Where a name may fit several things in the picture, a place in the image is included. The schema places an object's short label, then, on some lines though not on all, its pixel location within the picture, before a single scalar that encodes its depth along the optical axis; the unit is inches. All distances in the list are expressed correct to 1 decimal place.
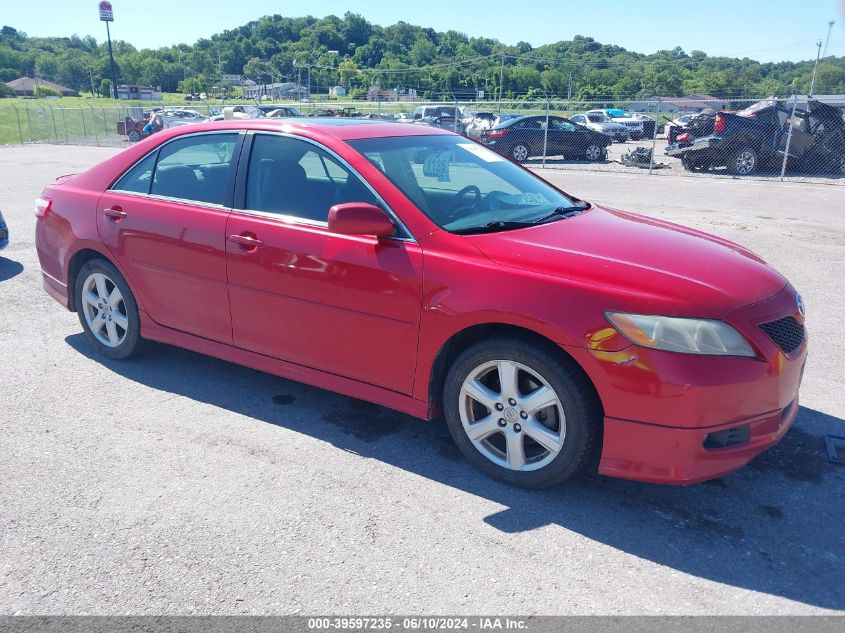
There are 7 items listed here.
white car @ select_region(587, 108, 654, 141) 1378.0
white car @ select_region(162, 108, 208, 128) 1242.0
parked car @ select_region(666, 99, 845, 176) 696.4
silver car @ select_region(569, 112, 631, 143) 1299.8
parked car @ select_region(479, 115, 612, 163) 855.1
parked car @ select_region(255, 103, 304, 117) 1075.5
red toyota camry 117.1
